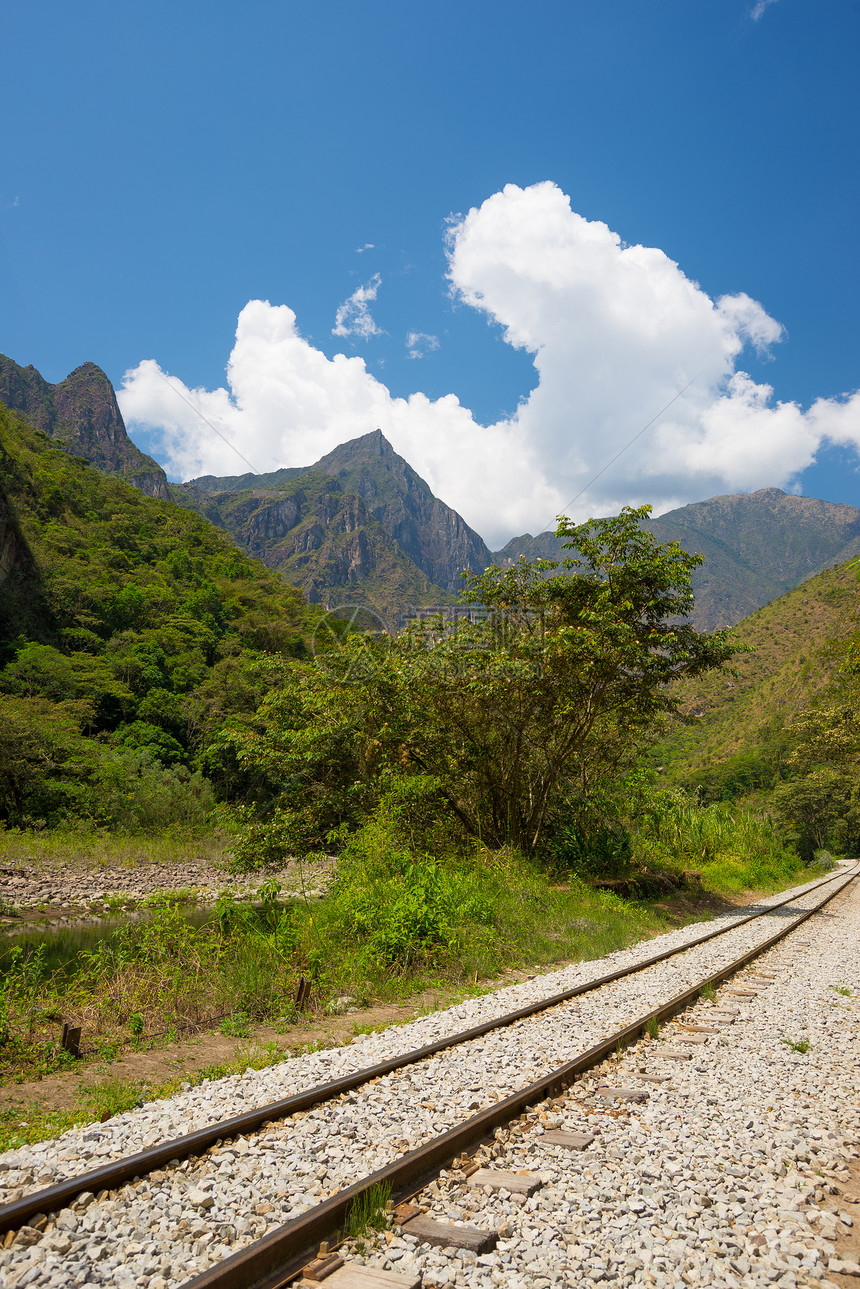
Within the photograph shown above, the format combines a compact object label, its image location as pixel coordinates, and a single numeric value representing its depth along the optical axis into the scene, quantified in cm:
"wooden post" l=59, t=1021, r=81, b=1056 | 585
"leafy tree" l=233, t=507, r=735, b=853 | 1417
